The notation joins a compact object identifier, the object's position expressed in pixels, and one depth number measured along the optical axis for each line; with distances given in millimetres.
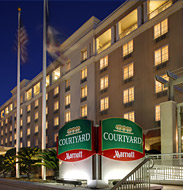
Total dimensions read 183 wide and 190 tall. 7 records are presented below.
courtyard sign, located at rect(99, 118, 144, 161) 12125
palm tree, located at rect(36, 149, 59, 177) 16484
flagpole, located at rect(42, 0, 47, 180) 17328
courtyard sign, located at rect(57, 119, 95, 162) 12382
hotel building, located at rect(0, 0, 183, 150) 27953
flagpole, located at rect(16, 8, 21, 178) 20606
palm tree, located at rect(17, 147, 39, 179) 19047
